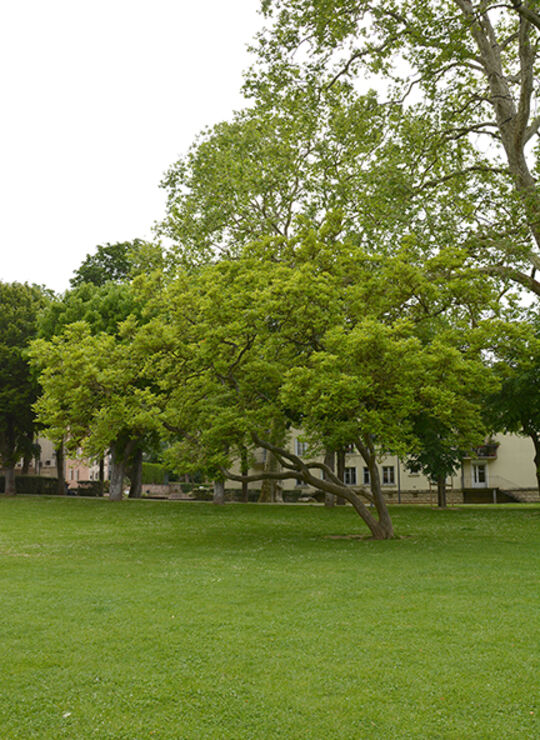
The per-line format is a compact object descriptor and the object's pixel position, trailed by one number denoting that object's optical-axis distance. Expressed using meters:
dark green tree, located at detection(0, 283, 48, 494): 42.41
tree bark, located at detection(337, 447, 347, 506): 42.11
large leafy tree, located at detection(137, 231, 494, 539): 17.86
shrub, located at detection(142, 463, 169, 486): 72.69
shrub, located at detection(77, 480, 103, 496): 54.81
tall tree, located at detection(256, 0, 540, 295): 19.09
